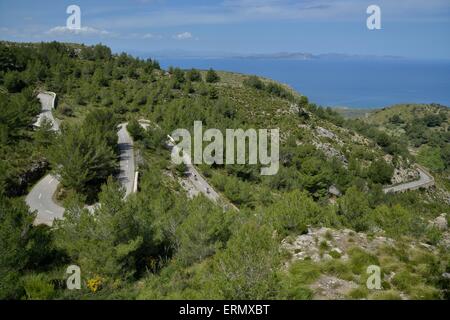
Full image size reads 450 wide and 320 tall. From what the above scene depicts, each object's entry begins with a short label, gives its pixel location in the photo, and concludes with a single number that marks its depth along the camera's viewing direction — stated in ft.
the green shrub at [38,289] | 40.14
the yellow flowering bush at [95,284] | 45.51
